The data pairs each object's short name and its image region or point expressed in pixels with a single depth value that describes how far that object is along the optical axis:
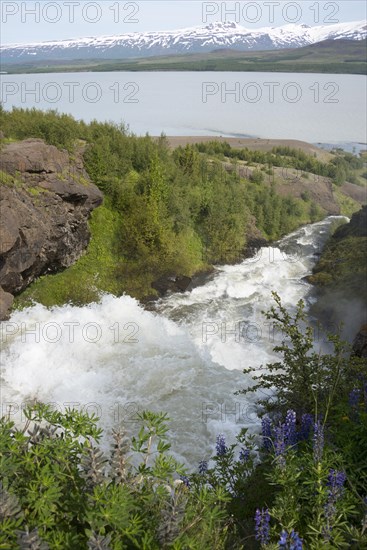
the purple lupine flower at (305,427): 5.80
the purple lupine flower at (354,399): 5.69
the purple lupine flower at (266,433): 5.91
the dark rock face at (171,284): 22.67
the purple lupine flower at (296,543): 3.13
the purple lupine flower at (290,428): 5.16
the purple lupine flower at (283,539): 3.11
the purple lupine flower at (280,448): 4.36
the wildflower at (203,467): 5.86
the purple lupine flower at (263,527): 3.67
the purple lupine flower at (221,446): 5.85
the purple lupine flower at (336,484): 3.72
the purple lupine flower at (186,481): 5.42
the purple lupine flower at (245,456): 6.00
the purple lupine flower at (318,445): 4.28
